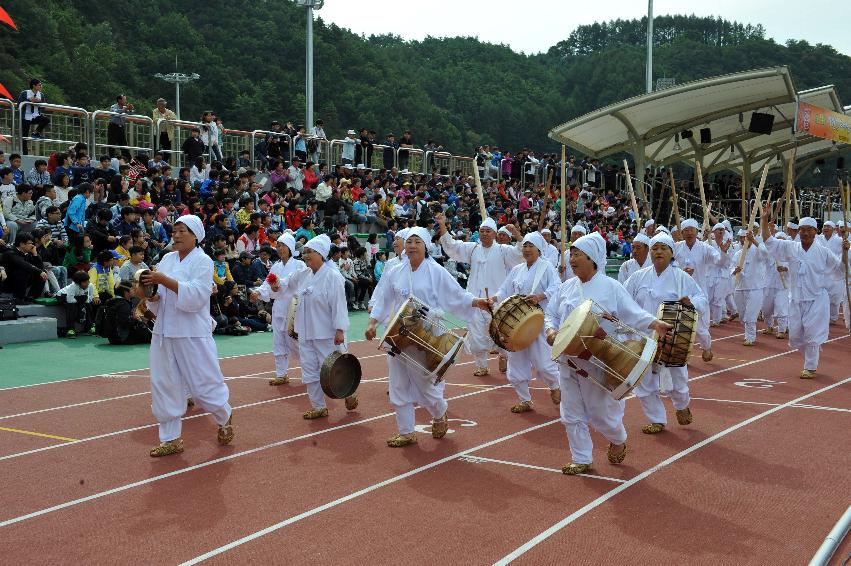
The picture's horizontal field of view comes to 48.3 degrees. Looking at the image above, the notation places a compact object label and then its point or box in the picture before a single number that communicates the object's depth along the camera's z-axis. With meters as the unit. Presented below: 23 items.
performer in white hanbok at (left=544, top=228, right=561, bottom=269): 12.79
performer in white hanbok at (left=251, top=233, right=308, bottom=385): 11.90
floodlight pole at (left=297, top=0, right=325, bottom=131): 27.28
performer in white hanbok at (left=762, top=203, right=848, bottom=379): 12.48
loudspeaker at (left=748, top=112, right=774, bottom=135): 26.09
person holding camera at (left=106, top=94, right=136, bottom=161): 20.16
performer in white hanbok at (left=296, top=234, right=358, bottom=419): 9.80
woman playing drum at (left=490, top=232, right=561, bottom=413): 10.22
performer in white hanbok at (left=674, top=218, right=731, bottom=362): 14.26
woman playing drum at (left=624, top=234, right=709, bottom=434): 9.09
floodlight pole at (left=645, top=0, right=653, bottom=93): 35.53
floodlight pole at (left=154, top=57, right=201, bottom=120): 41.53
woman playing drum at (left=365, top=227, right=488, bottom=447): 8.58
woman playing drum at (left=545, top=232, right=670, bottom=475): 7.54
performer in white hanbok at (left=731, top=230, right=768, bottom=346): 16.30
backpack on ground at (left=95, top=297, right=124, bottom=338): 14.82
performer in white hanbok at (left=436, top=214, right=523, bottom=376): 12.59
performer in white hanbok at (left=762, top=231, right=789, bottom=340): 16.55
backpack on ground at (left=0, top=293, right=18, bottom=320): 14.39
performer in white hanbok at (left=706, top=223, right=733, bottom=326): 18.08
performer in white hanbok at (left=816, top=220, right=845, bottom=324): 16.52
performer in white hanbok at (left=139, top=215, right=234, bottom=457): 8.14
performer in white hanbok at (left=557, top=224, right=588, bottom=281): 12.27
